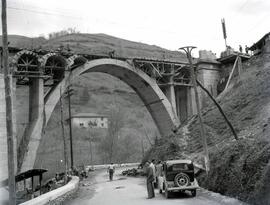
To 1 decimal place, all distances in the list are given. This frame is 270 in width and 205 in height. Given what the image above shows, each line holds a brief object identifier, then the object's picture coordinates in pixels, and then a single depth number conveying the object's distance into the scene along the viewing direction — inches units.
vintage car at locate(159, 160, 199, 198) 686.5
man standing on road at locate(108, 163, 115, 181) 1358.3
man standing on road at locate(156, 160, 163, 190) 781.3
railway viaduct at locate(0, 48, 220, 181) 1583.4
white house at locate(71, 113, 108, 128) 4500.5
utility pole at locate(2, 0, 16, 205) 588.0
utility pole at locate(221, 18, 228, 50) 2256.4
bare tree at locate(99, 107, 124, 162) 3162.9
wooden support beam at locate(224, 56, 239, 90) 1950.8
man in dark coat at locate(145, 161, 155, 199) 707.4
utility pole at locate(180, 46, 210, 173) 893.6
